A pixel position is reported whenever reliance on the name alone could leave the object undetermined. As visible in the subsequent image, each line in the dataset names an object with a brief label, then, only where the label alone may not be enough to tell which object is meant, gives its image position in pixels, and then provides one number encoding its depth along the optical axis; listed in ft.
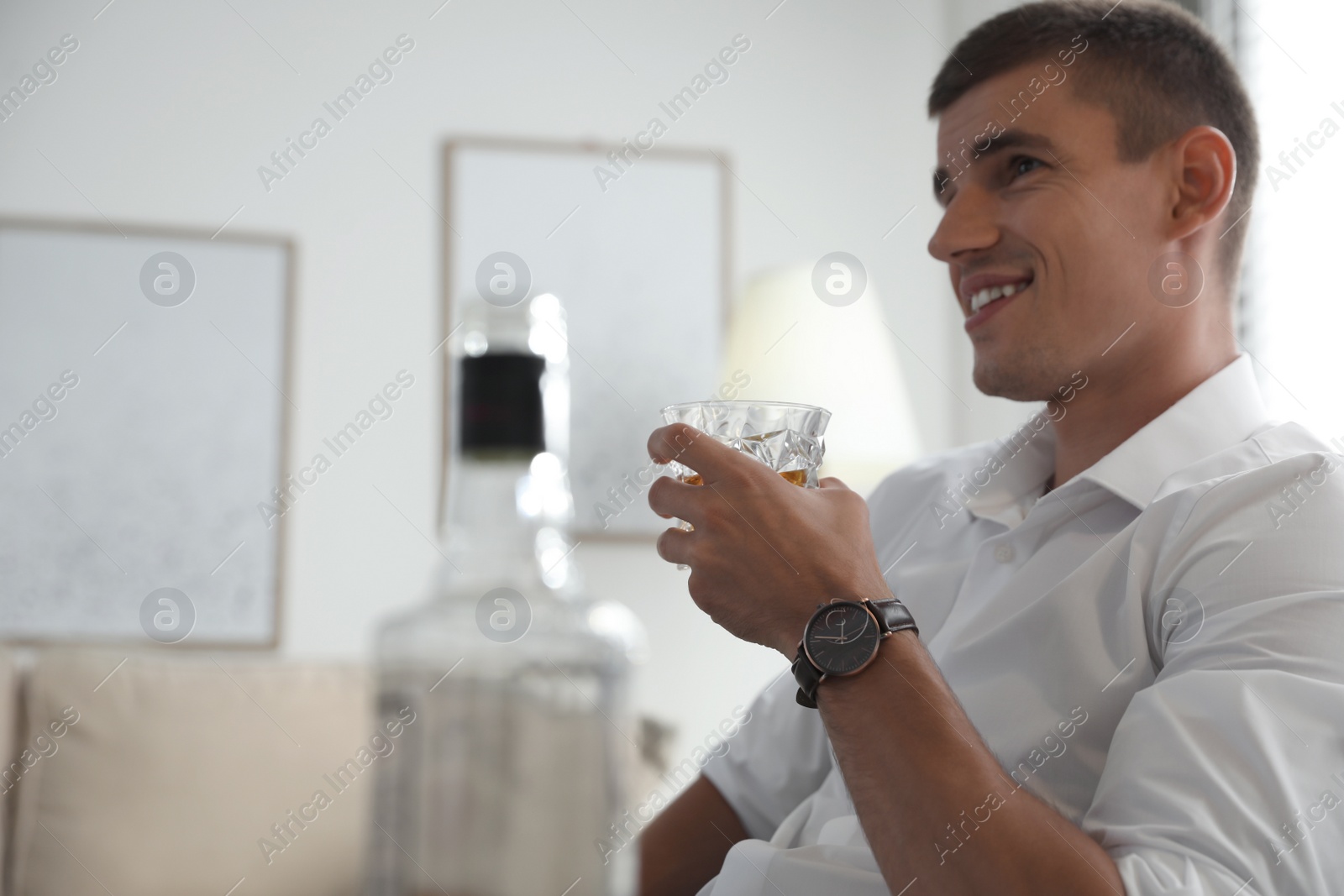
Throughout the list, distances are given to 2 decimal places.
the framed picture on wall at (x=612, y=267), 9.15
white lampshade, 7.32
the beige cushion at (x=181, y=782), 6.80
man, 2.55
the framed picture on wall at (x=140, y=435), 8.43
